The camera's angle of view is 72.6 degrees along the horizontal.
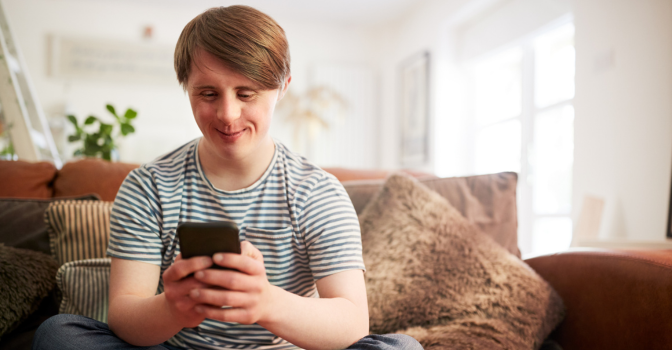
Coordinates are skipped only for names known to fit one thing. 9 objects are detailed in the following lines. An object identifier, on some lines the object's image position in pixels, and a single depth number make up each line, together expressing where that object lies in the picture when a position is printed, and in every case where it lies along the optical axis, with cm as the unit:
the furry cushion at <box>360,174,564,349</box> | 101
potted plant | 201
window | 301
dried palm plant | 457
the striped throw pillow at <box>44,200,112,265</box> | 118
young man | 63
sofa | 96
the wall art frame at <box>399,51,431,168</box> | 427
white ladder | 195
